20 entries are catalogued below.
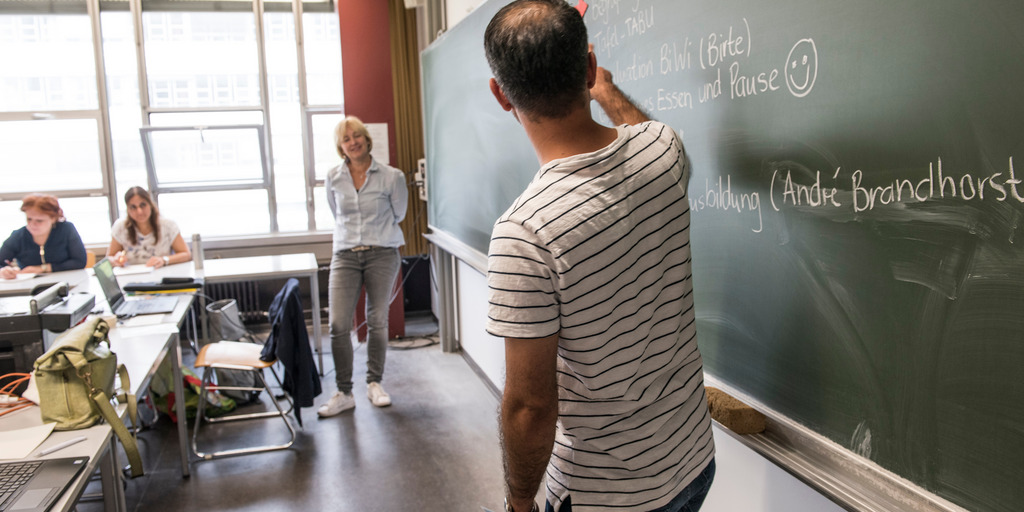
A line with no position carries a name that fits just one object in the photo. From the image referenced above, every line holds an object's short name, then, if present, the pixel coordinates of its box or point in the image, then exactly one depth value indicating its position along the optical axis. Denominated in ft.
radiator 18.62
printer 6.57
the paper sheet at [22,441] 5.35
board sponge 4.61
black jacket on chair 10.32
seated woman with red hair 13.76
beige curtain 17.58
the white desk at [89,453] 4.91
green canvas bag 5.83
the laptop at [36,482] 4.52
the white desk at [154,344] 7.65
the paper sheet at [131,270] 13.26
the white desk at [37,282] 11.60
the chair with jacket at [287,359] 10.35
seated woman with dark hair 14.24
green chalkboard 2.93
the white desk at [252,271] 13.41
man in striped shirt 3.16
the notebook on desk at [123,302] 10.37
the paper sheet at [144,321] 9.76
